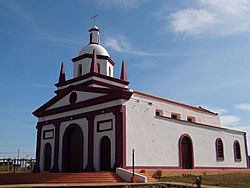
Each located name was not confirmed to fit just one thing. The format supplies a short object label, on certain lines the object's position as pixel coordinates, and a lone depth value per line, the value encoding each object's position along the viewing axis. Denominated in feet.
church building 75.10
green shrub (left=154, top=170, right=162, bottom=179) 73.26
